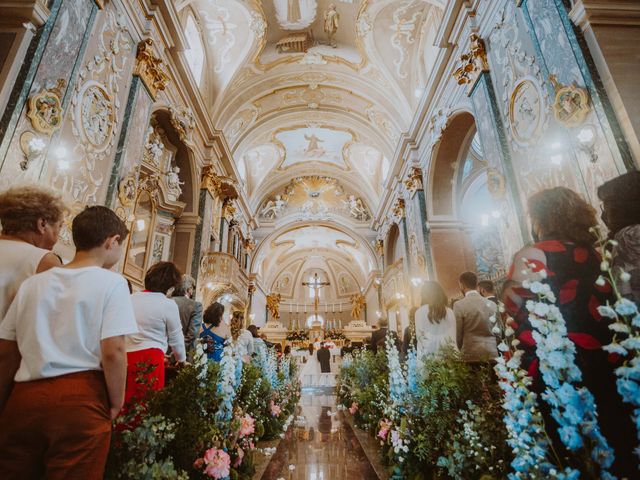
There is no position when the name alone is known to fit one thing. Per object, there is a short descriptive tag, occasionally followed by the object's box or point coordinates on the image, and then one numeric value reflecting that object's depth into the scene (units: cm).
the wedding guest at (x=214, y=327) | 394
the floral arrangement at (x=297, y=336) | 2211
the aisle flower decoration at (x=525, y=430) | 103
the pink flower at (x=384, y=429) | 332
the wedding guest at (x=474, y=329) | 309
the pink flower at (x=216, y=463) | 193
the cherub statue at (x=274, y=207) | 1835
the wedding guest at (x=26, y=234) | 150
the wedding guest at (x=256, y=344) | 571
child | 108
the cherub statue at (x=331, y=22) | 960
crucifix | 2684
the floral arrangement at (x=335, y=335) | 2172
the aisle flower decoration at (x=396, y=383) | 307
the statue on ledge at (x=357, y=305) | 2406
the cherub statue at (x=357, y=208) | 1841
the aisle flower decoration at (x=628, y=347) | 76
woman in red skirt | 205
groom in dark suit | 1202
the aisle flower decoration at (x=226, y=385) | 225
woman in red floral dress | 122
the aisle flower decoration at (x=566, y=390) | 89
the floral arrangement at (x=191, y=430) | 145
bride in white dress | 1180
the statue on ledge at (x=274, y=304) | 2386
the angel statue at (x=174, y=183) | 840
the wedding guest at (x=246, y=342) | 520
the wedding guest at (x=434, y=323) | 329
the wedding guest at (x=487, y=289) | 405
